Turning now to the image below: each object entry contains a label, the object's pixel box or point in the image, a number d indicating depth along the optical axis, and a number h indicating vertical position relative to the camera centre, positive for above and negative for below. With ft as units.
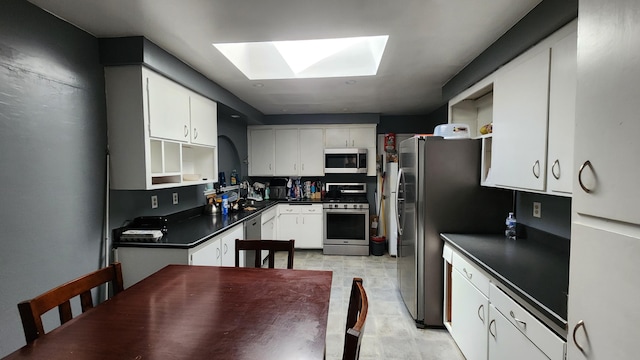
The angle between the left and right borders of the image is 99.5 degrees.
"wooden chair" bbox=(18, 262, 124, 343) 3.11 -1.65
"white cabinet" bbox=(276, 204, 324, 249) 14.97 -2.92
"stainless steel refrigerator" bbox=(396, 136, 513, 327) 7.53 -0.96
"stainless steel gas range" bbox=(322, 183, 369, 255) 14.52 -3.04
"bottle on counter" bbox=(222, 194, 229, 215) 10.94 -1.40
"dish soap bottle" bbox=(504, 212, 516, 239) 7.04 -1.47
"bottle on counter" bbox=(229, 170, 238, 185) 13.94 -0.34
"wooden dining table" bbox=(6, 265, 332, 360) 2.80 -1.85
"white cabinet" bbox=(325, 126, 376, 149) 15.30 +1.94
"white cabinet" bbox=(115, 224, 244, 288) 6.72 -2.19
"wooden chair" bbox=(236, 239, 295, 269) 5.57 -1.60
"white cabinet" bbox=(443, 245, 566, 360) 3.81 -2.68
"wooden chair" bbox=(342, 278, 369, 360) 2.34 -1.48
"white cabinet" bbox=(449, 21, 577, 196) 4.56 +1.00
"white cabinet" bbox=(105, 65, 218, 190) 6.57 +1.23
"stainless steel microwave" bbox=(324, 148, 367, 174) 15.01 +0.61
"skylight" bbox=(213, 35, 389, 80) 8.64 +3.70
